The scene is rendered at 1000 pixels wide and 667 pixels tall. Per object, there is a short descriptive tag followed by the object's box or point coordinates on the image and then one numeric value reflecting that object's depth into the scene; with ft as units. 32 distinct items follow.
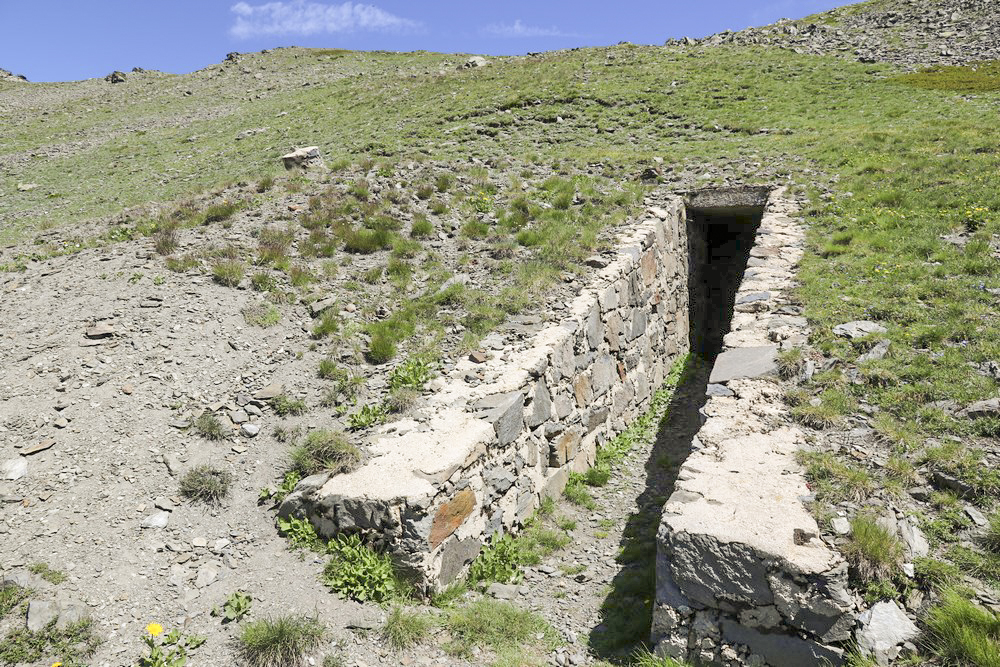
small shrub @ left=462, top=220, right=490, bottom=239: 42.65
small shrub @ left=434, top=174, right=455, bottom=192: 49.70
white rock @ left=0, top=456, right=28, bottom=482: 21.99
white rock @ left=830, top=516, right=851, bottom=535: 16.14
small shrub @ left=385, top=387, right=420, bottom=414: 26.17
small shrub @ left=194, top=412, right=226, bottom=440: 24.90
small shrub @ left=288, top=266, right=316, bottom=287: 35.12
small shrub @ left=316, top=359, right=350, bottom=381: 28.37
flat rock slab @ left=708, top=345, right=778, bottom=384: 25.63
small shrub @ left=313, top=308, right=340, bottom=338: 31.14
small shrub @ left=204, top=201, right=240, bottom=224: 42.61
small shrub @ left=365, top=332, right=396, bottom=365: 29.76
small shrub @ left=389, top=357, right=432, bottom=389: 27.61
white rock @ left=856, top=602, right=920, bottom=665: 13.96
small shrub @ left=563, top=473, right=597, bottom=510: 28.66
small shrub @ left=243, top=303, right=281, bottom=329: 31.76
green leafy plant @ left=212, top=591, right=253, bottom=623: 18.24
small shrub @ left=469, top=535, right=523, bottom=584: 22.57
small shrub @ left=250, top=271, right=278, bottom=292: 34.53
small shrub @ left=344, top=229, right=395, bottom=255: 39.58
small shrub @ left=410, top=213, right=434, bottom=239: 42.27
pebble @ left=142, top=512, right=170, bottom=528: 21.12
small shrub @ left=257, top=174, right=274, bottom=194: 48.86
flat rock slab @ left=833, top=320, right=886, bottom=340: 26.68
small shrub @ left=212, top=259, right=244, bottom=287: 34.55
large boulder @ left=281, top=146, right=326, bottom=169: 59.06
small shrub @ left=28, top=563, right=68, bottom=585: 18.30
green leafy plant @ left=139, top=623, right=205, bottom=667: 16.65
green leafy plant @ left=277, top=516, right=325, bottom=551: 21.22
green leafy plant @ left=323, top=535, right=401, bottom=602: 19.67
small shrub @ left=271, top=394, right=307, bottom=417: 26.63
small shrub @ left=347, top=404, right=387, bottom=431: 25.50
